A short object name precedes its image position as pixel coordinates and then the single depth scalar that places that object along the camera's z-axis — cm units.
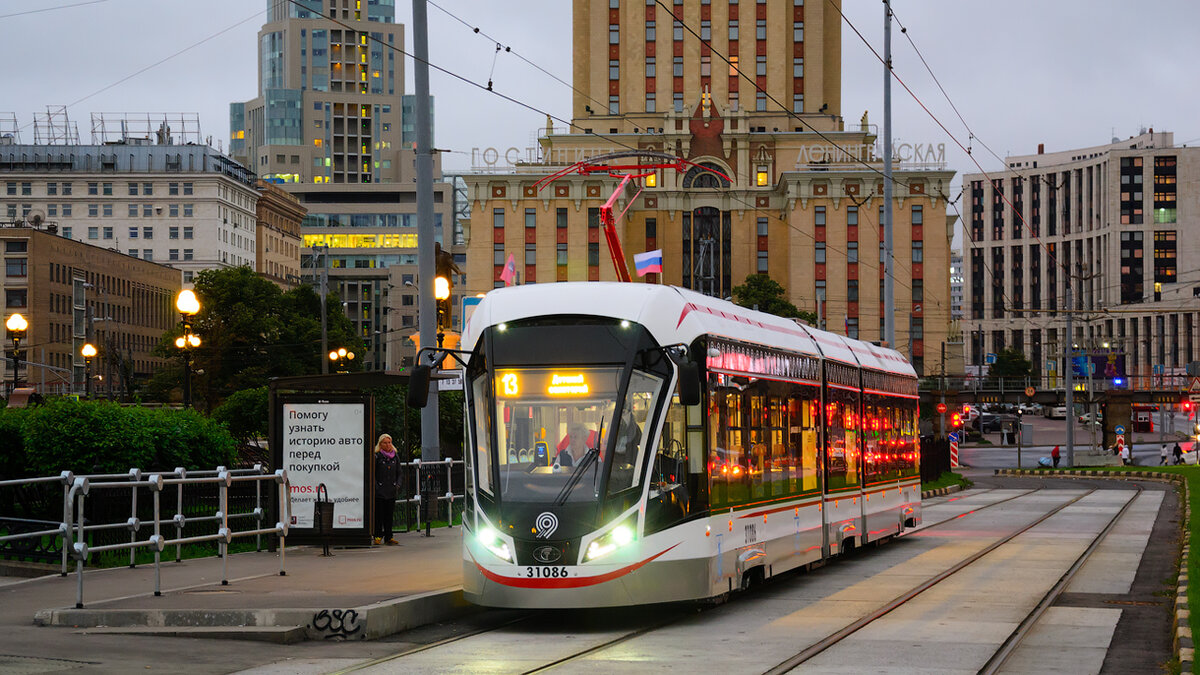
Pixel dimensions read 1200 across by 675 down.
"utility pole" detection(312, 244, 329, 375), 6844
